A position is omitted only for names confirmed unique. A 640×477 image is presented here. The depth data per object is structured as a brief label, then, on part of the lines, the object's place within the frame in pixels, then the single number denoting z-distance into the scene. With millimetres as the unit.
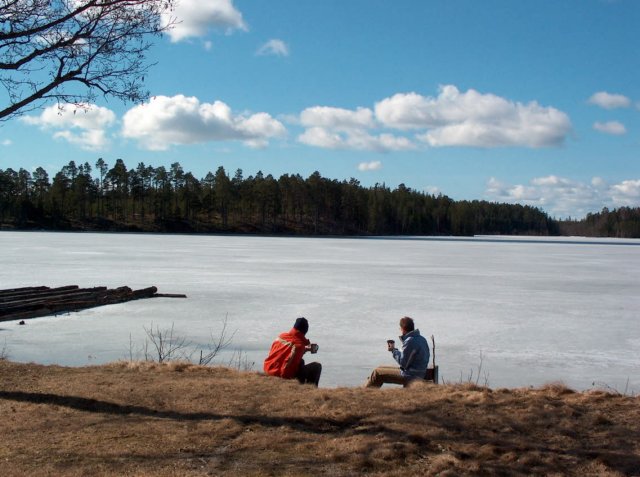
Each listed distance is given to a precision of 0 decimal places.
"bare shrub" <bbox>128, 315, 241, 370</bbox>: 10023
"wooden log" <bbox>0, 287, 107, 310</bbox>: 14992
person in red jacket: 7391
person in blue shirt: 7461
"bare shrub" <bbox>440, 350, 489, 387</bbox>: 9000
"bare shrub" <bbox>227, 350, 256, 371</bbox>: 9653
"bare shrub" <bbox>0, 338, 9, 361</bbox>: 9743
